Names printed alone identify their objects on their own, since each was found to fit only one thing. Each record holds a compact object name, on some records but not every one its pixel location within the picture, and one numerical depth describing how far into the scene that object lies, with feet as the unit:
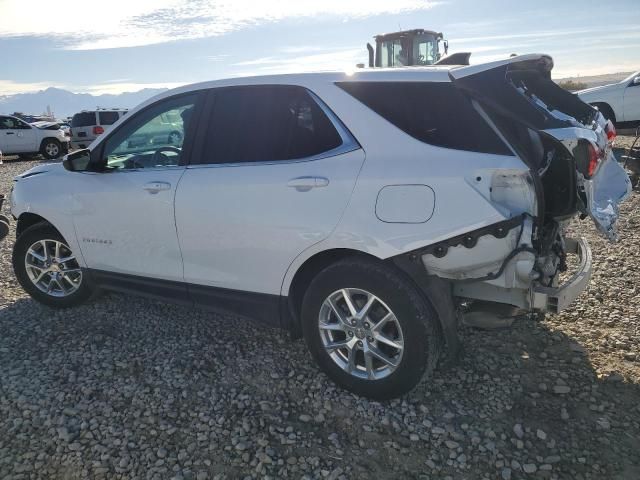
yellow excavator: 50.75
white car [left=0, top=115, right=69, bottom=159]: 58.39
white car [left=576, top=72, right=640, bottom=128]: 41.81
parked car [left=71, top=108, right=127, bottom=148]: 59.21
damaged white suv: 8.54
